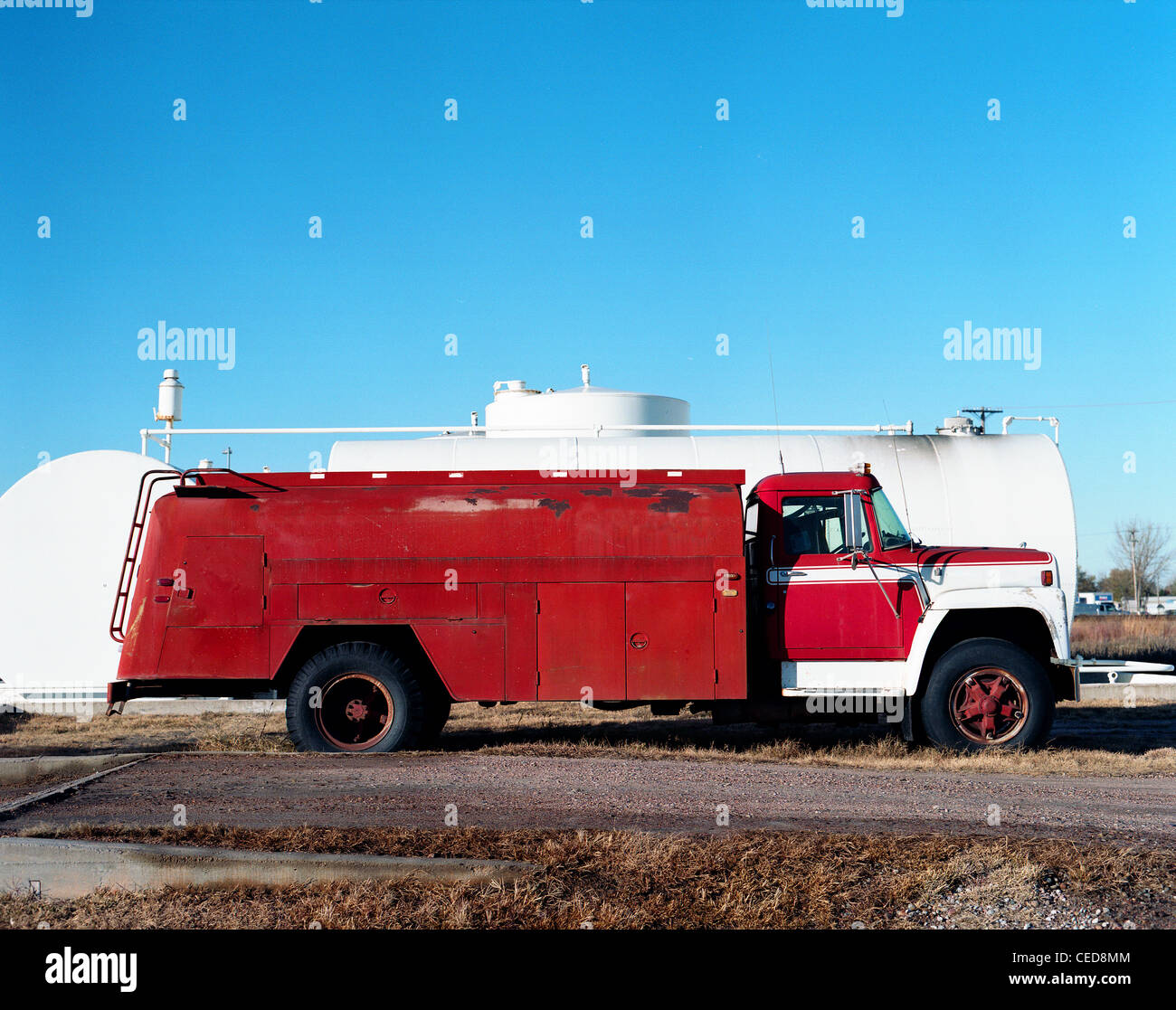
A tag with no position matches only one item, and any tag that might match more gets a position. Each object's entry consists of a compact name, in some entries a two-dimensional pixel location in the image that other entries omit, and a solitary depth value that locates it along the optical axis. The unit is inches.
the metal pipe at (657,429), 613.8
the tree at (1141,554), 2945.4
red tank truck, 417.1
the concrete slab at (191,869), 224.2
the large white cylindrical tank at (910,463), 588.1
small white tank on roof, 742.5
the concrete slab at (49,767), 362.0
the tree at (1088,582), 3437.5
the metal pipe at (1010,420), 641.2
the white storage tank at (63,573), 582.9
